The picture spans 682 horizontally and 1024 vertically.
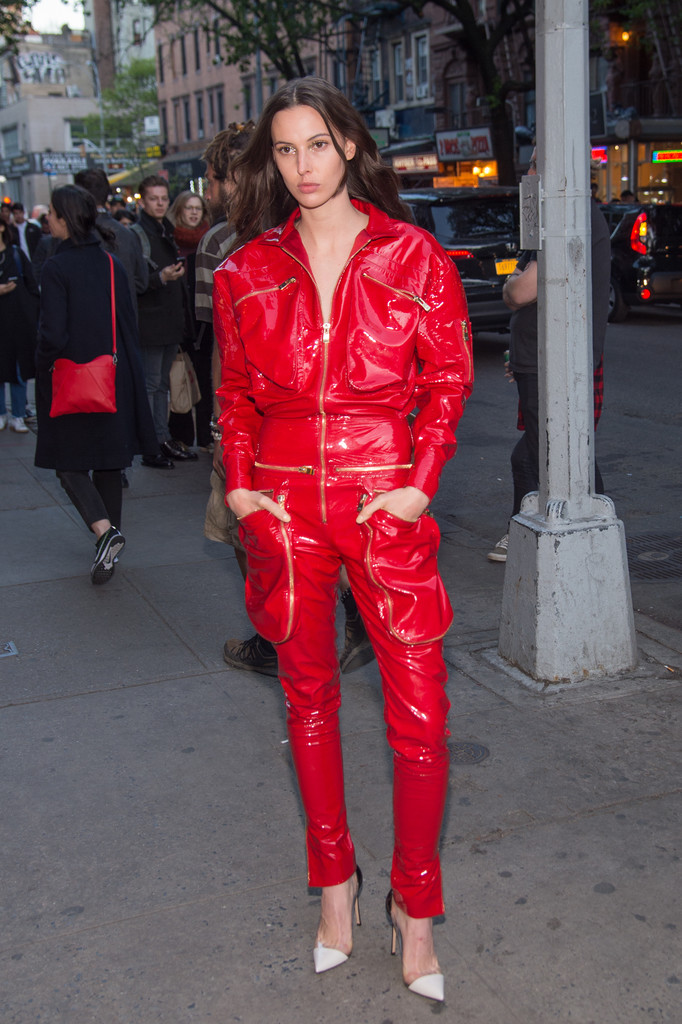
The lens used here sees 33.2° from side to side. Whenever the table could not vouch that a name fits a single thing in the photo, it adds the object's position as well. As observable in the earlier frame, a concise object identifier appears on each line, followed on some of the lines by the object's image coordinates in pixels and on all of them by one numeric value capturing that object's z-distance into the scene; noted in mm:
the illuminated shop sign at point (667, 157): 24500
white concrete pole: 4082
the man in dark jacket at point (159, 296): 8195
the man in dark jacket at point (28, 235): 15109
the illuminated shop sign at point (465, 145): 30859
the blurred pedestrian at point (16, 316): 9672
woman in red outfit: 2457
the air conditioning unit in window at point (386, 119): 42000
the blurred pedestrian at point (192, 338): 8195
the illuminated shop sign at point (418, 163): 33438
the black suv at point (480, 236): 13914
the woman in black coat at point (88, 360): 5703
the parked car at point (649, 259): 16797
